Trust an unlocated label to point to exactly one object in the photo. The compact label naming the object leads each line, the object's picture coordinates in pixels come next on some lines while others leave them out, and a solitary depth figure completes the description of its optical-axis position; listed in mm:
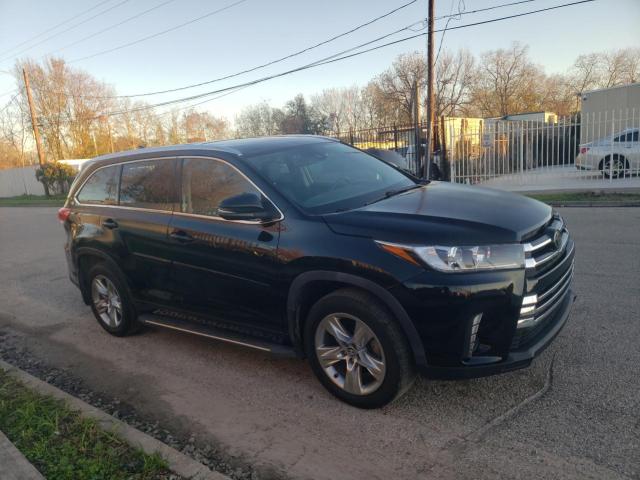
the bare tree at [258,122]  57625
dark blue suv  2799
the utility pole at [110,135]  43631
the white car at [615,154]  13711
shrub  31906
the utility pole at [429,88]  16044
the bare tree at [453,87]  52031
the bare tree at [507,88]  54531
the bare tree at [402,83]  46500
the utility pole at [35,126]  31506
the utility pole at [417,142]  16953
